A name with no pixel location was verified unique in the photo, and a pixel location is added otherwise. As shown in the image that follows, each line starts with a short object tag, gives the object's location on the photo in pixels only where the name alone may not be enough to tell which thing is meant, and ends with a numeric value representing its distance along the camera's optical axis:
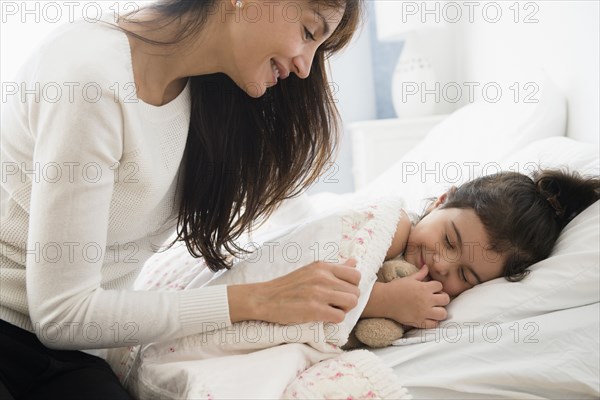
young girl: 1.16
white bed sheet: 0.93
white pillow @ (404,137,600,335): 1.03
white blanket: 0.89
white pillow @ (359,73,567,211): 1.78
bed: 0.93
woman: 0.91
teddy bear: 1.06
